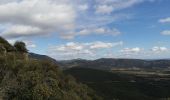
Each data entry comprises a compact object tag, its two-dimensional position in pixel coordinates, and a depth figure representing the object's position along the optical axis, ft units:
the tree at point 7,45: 92.84
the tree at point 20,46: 100.68
